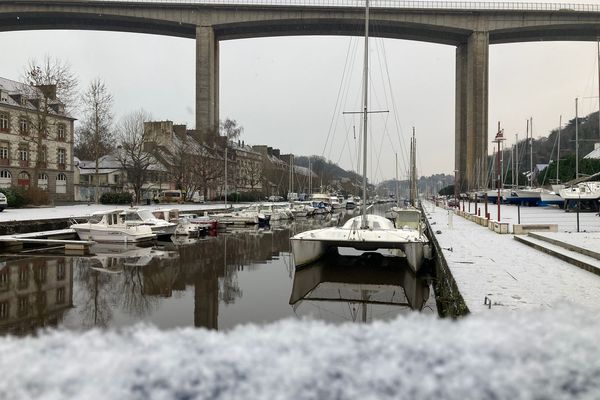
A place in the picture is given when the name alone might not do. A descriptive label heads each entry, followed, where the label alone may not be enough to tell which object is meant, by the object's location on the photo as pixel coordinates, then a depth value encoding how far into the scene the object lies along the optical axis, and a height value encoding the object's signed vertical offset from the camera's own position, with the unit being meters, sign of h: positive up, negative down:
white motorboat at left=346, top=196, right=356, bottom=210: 82.31 -1.81
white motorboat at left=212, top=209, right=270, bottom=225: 38.81 -1.82
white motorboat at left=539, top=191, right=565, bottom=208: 47.68 -0.44
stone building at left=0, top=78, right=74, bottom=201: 52.53 +5.04
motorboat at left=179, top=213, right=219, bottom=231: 31.97 -1.75
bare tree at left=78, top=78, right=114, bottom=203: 52.62 +7.05
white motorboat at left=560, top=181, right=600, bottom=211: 39.03 -0.06
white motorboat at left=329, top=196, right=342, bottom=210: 76.03 -1.40
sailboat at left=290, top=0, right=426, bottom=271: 15.89 -1.41
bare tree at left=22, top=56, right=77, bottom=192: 44.28 +8.72
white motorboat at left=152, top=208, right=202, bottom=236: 29.50 -1.63
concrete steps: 12.45 -1.58
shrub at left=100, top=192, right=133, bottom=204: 55.26 -0.57
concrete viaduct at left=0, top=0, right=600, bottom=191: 76.75 +25.13
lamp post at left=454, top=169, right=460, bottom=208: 62.37 +0.57
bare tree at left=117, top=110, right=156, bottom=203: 56.56 +4.98
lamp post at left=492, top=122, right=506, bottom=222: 26.73 +2.85
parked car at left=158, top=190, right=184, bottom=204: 65.38 -0.53
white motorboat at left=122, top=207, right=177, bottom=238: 26.66 -1.43
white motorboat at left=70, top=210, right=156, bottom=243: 24.14 -1.70
